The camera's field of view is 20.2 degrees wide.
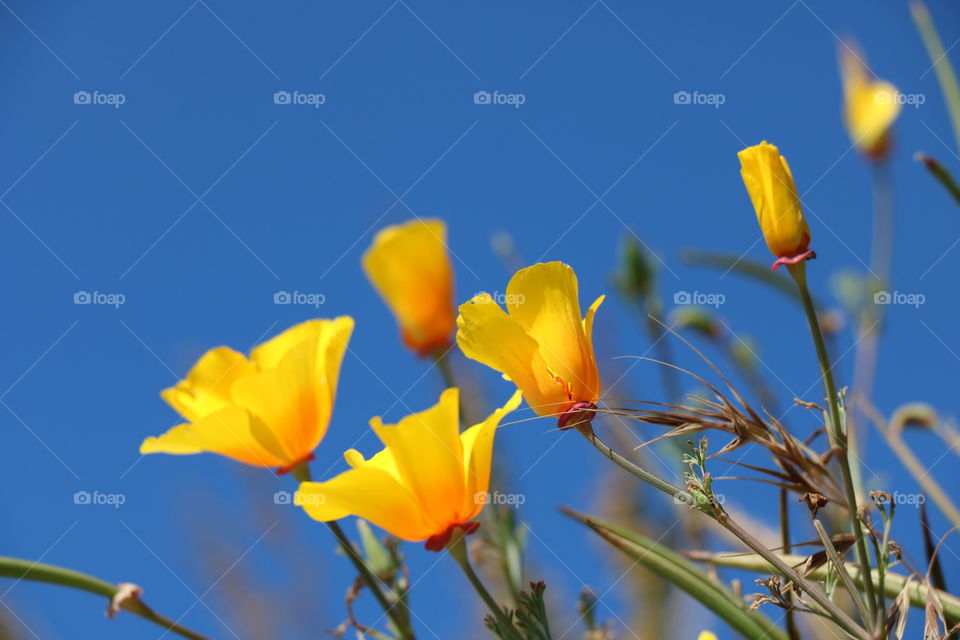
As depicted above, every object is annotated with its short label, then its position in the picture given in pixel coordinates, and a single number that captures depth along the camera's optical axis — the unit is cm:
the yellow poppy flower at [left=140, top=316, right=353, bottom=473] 51
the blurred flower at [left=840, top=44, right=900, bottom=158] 67
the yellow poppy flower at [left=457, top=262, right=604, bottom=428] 48
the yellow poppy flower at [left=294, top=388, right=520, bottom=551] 49
